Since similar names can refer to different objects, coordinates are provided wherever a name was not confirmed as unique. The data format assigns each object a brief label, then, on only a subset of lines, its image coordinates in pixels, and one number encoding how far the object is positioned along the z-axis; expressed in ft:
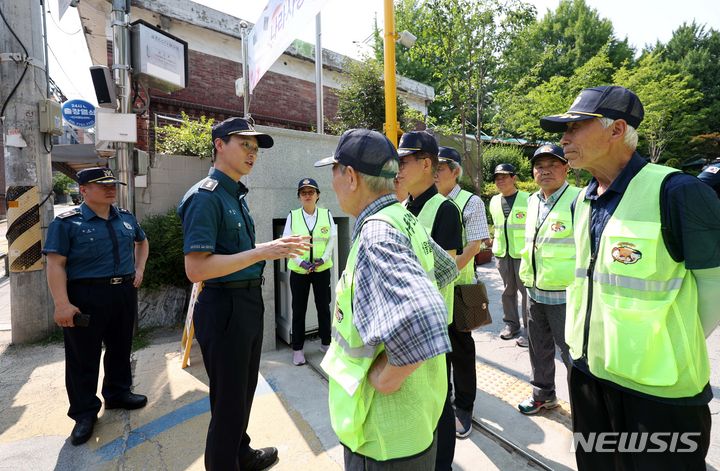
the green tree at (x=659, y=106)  48.16
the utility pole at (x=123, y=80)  15.46
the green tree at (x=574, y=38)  76.84
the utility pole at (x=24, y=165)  16.10
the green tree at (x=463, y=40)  25.89
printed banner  12.21
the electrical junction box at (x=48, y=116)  16.53
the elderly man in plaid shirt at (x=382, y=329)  3.69
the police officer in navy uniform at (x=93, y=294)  9.88
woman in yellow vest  14.17
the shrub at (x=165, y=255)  17.81
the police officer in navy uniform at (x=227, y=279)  6.77
